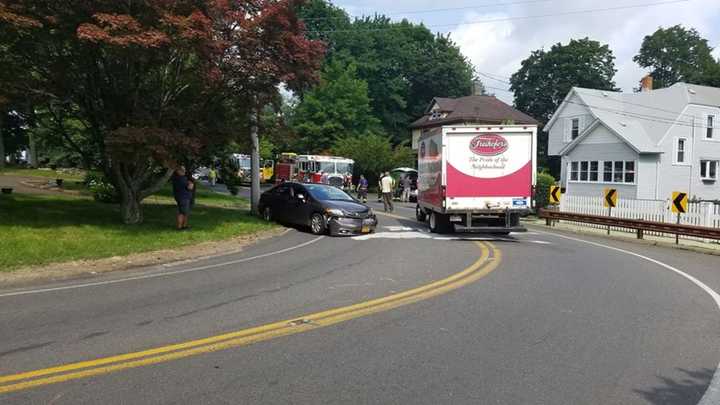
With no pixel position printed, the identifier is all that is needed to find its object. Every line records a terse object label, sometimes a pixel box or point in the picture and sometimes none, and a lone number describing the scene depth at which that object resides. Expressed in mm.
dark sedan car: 16875
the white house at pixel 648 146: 36781
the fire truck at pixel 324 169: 40812
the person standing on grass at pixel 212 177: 46222
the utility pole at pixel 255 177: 19038
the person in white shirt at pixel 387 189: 26438
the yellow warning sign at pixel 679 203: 18734
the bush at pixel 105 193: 20500
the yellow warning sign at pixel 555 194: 24562
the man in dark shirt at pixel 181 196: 15305
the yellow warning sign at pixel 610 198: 21672
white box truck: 16672
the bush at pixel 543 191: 30188
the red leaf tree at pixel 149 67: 12672
